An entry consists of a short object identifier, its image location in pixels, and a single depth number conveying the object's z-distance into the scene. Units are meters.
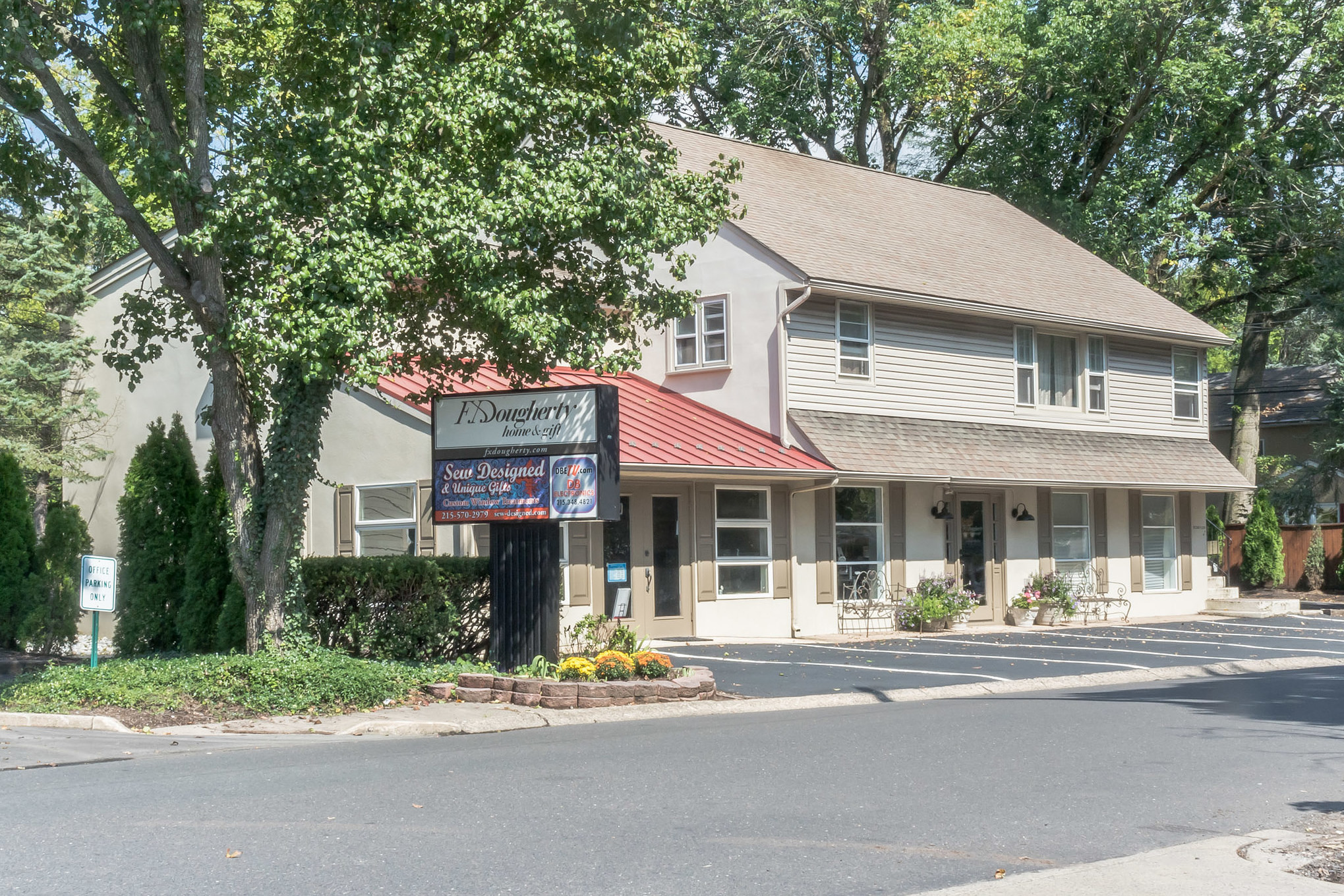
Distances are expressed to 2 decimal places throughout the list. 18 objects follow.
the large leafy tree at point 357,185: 13.61
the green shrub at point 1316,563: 37.59
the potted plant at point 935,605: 24.25
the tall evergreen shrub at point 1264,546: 37.19
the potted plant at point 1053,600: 26.72
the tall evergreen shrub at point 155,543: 19.14
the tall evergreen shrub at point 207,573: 18.73
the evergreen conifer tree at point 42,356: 33.69
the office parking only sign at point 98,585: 14.75
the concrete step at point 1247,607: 31.05
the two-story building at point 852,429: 21.19
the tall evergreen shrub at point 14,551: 20.02
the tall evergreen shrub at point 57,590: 19.72
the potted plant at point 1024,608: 26.39
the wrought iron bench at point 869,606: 23.91
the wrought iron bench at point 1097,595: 27.92
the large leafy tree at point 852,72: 36.00
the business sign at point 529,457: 15.18
